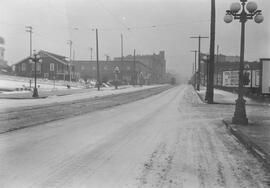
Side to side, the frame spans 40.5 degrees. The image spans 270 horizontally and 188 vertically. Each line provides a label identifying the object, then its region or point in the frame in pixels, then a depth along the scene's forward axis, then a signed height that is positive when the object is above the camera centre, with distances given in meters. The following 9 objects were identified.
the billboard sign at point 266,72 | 28.52 +0.54
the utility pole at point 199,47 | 60.16 +5.05
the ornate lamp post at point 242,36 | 13.33 +1.57
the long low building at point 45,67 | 84.62 +2.19
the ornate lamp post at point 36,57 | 33.19 +1.77
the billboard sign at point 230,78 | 43.69 +0.06
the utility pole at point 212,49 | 26.47 +2.13
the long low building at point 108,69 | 132.12 +3.19
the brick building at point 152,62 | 177.90 +7.62
